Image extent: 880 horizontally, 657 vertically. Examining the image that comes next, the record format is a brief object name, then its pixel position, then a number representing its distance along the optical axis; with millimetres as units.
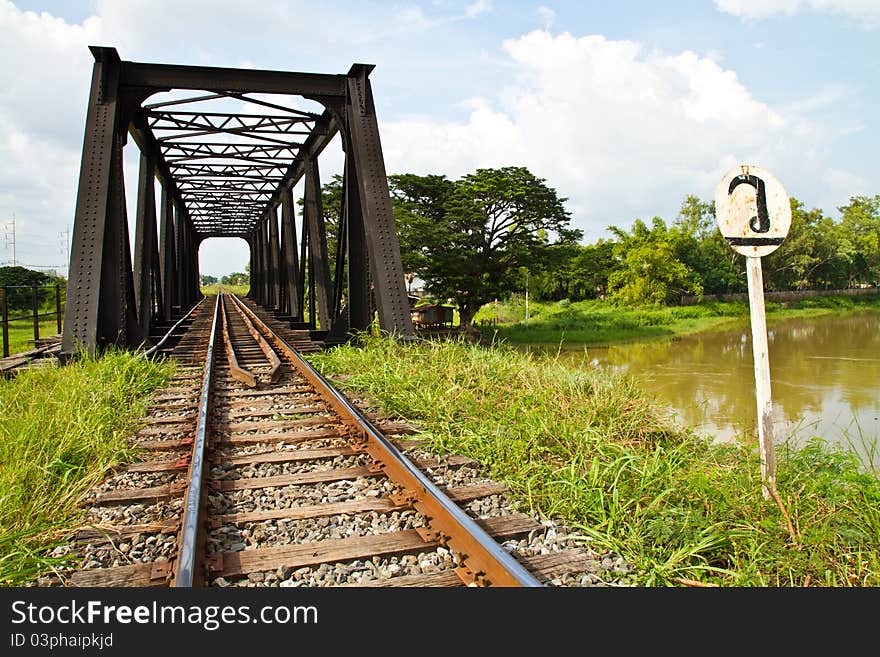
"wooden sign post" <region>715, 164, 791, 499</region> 3424
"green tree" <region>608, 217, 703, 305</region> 43781
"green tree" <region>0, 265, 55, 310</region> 29102
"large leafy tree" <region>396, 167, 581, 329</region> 27047
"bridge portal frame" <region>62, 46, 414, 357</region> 8445
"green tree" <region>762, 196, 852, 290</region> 54406
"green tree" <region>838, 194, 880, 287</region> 64062
